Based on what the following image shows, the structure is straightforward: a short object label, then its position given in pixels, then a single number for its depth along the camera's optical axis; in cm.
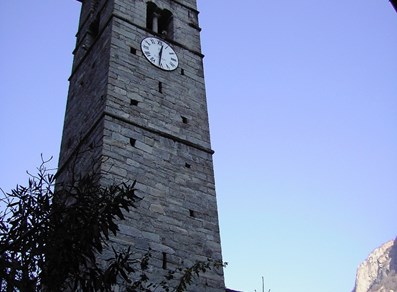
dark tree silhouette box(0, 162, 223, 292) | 445
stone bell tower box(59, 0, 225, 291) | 1020
